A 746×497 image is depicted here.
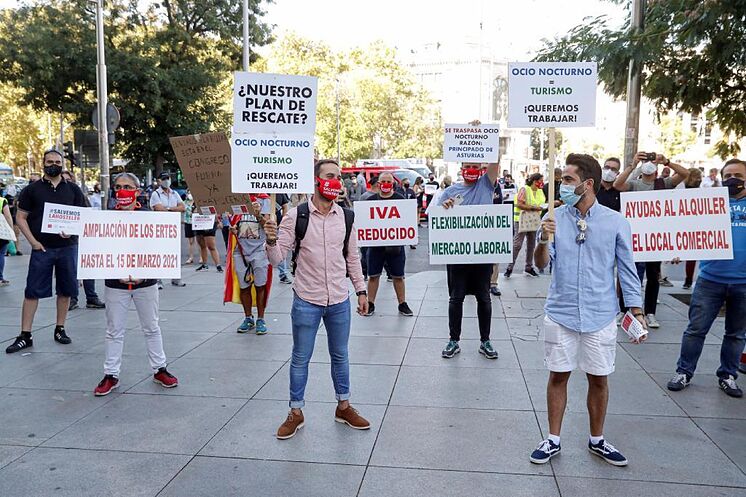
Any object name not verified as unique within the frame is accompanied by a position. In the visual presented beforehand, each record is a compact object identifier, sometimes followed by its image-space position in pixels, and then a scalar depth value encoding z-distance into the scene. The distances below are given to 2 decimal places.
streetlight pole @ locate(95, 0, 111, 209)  17.62
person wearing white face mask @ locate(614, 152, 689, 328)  7.49
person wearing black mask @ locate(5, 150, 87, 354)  6.93
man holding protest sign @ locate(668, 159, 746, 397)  5.56
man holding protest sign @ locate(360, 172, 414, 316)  8.84
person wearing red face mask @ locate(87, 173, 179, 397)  5.60
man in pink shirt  4.71
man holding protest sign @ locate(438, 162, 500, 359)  6.63
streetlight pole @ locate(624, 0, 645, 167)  9.52
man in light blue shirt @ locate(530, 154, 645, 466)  4.13
